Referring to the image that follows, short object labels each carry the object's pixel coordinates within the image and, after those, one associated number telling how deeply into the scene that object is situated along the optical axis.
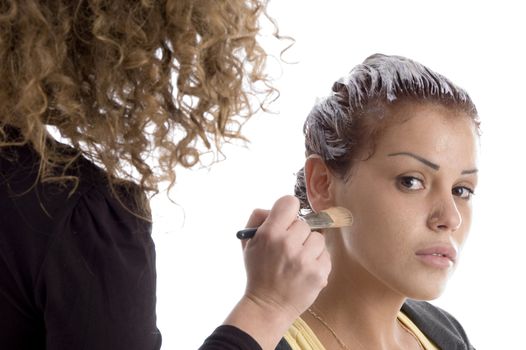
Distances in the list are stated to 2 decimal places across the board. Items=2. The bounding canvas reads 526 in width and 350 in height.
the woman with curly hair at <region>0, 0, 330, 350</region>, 1.51
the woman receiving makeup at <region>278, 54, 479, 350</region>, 1.82
